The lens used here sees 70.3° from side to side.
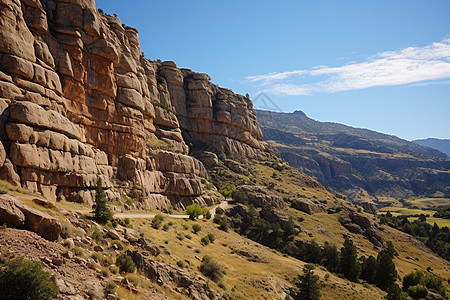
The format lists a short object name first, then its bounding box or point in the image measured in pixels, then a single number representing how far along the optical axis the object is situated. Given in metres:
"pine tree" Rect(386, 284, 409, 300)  41.91
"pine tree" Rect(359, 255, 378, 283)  54.39
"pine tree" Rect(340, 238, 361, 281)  52.81
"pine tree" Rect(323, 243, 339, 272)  54.69
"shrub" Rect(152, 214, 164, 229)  41.68
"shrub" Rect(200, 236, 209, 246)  44.90
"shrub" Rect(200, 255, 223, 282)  30.73
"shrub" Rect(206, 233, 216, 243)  47.74
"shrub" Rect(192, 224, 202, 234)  49.24
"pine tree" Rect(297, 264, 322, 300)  35.59
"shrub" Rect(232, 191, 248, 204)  74.12
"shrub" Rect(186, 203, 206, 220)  55.44
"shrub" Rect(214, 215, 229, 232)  58.51
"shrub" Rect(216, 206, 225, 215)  65.14
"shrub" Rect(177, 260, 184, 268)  27.94
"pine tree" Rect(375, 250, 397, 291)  52.53
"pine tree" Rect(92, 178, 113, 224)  28.59
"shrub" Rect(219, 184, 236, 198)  77.75
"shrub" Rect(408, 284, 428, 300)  50.82
